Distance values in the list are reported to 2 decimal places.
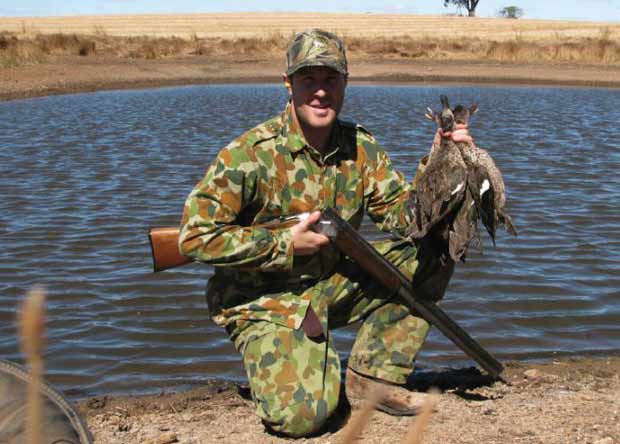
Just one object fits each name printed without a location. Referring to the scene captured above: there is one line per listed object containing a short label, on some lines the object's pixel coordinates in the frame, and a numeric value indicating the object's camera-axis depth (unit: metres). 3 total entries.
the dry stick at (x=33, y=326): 0.96
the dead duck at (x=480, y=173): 4.10
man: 4.06
